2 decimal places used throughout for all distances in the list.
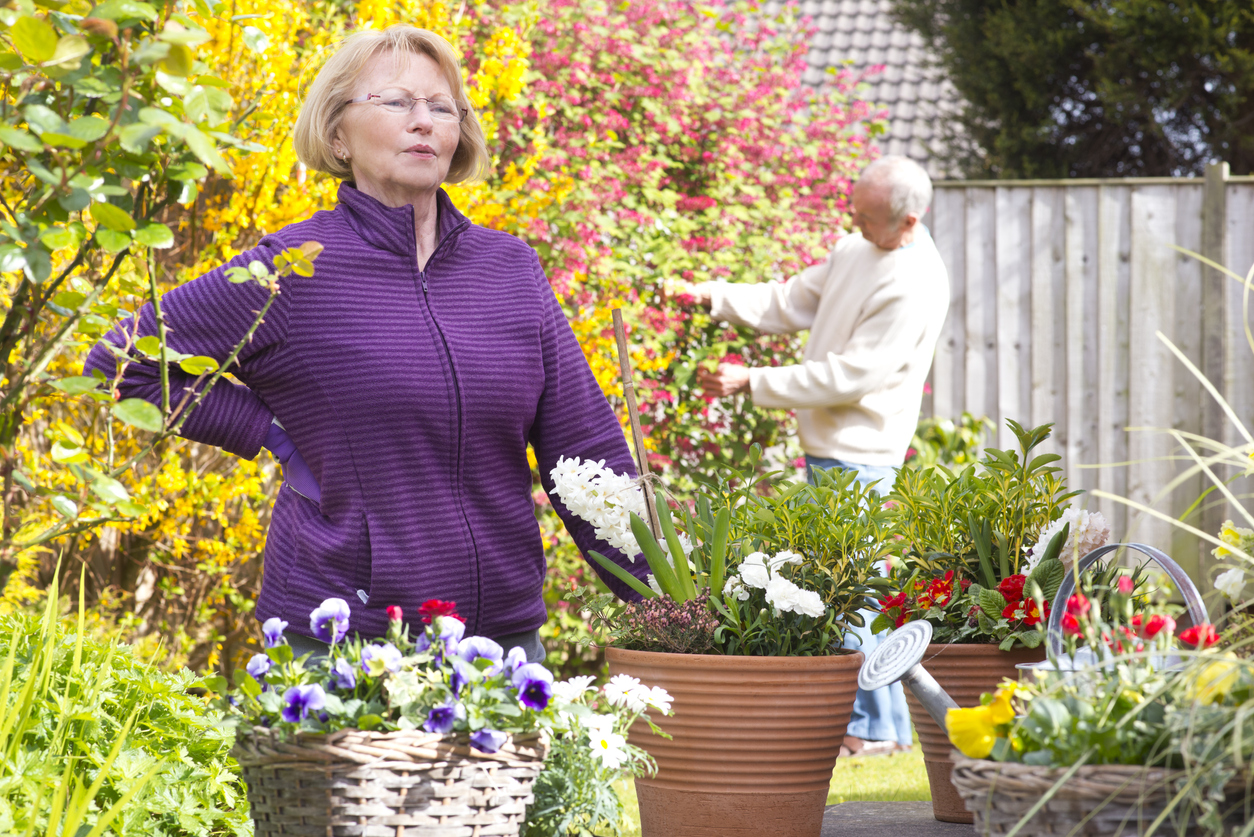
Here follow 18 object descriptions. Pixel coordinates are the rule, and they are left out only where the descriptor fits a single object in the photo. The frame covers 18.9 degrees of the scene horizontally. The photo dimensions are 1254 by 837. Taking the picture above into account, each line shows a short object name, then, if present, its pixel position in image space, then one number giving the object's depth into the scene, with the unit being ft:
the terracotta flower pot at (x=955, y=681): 15.99
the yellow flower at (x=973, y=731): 14.02
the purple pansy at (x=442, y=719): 14.09
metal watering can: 14.47
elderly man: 19.84
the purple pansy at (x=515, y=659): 14.37
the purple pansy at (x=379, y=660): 14.18
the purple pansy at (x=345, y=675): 14.21
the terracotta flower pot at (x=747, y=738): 15.25
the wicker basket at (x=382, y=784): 14.02
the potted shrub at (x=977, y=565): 15.94
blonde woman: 15.63
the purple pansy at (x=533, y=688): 14.22
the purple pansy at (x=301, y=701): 14.08
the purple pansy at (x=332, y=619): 14.40
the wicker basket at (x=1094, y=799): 13.70
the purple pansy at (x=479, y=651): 14.32
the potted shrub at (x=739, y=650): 15.27
